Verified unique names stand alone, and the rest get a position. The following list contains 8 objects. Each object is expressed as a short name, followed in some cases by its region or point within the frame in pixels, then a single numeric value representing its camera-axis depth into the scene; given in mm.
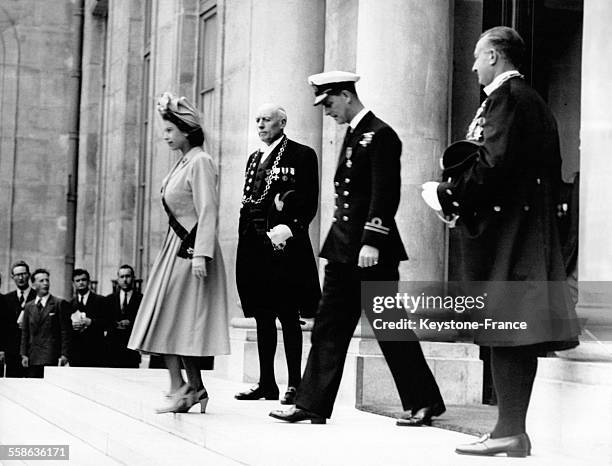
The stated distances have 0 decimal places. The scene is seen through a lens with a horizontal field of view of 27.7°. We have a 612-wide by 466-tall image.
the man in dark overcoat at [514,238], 5234
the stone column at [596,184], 5930
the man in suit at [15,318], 15352
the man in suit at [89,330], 15242
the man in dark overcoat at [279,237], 8211
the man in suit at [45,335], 14594
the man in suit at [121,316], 15312
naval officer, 6578
